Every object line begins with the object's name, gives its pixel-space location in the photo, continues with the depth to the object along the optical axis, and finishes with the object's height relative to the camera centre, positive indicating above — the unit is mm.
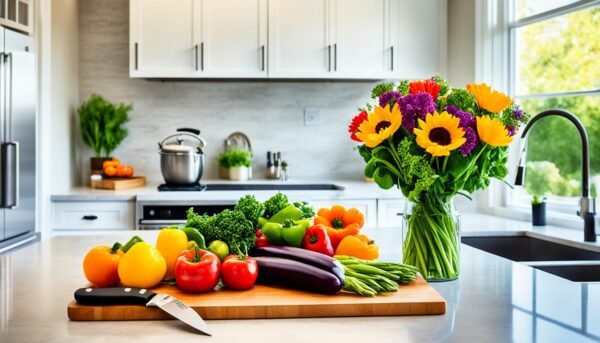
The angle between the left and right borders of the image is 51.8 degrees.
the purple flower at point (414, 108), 1402 +140
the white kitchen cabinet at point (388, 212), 3730 -262
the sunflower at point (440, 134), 1359 +79
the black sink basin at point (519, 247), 2701 -348
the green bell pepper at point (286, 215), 1676 -127
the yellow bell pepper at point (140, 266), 1281 -207
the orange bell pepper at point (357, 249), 1594 -208
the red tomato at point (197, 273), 1279 -218
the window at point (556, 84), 3029 +460
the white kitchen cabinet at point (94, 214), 3619 -276
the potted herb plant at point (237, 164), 4309 +28
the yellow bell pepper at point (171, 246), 1408 -180
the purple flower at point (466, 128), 1380 +92
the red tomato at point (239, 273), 1312 -225
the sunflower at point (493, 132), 1381 +84
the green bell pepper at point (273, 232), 1570 -164
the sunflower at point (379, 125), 1411 +101
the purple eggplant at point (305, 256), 1326 -201
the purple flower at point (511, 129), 1439 +94
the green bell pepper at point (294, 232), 1553 -161
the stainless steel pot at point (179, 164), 3777 +23
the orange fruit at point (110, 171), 4020 -24
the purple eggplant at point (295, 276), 1291 -231
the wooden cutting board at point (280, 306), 1201 -273
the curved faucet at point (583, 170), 2288 -1
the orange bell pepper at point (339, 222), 1669 -150
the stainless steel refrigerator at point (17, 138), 3045 +149
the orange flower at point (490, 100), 1419 +161
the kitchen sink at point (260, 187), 4062 -124
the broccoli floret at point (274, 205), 1714 -103
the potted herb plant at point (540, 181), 3057 -66
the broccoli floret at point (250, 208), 1617 -105
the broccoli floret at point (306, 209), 1771 -117
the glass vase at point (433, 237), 1503 -166
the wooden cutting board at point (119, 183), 3840 -98
